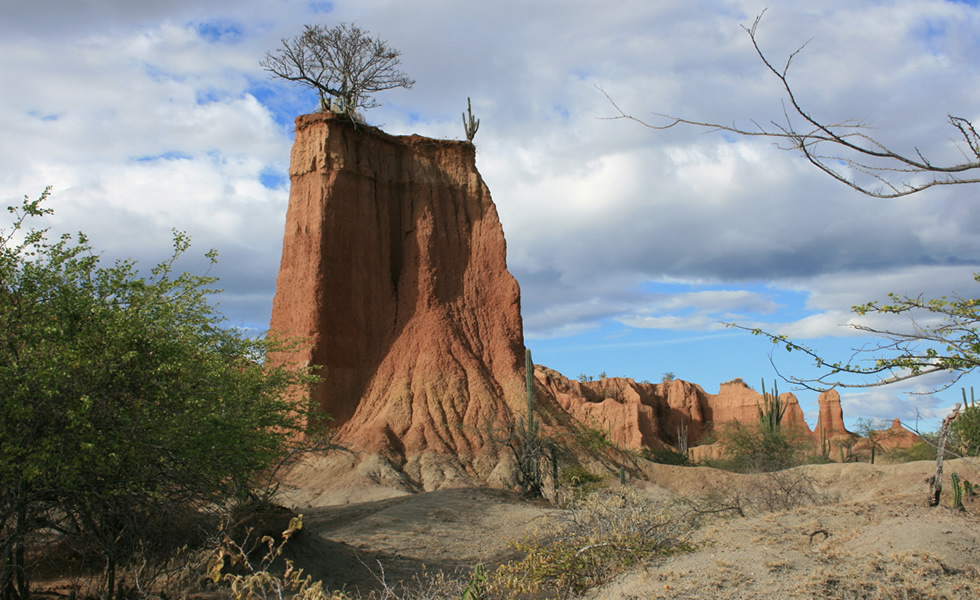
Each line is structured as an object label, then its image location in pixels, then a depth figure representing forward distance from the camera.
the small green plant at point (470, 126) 34.59
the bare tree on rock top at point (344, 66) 32.03
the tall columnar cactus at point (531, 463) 21.83
